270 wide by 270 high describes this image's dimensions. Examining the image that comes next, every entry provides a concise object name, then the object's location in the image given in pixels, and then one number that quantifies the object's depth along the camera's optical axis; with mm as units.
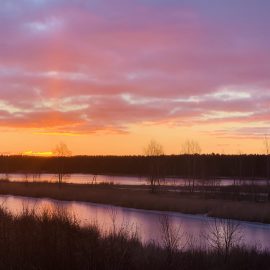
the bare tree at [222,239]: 13455
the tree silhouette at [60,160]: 89631
